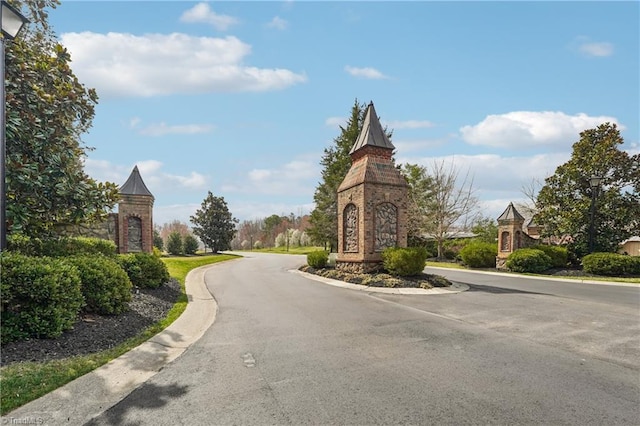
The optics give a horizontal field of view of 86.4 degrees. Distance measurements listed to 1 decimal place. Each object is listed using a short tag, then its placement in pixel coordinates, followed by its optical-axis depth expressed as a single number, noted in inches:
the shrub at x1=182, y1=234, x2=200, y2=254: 1358.8
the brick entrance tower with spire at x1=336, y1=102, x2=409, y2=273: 554.9
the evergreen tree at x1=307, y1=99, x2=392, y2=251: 1175.0
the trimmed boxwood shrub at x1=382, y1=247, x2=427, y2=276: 512.7
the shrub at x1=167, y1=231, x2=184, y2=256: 1321.4
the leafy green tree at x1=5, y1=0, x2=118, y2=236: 262.4
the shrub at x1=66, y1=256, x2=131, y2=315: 244.8
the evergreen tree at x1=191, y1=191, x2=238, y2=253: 1592.0
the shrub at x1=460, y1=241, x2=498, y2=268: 861.2
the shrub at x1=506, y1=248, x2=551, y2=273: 721.0
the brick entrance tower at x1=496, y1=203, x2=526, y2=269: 818.8
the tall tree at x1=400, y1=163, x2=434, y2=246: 1190.9
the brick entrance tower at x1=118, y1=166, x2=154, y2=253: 683.3
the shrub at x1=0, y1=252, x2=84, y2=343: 183.5
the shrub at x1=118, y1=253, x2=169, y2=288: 359.3
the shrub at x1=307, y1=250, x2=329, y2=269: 730.2
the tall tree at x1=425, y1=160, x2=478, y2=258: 1159.6
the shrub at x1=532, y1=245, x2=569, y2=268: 744.3
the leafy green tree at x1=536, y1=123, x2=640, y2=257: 724.7
